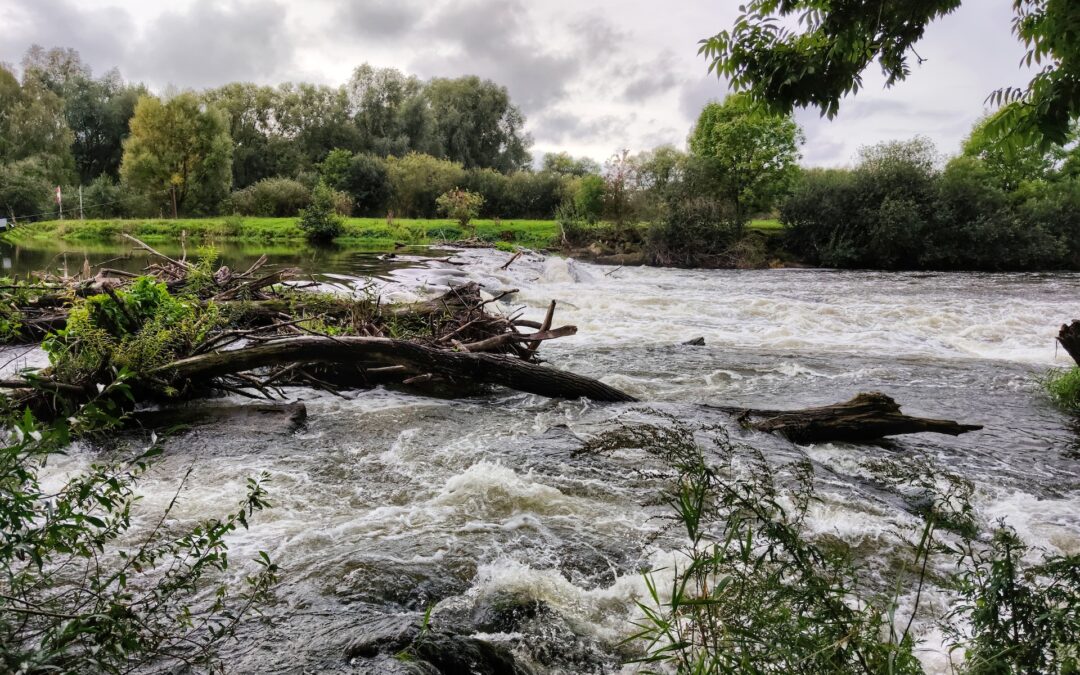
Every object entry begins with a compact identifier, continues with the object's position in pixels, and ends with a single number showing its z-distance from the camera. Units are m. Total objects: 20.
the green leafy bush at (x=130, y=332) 5.85
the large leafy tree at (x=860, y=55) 4.52
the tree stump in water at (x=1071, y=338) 8.27
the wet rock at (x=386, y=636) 3.00
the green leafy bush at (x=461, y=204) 43.78
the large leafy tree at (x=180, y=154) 48.44
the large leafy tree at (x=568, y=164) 78.81
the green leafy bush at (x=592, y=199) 39.75
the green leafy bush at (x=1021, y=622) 1.90
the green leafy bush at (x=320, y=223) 39.81
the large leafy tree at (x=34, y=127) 48.50
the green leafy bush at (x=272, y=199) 52.06
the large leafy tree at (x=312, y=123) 67.19
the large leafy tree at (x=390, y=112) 67.50
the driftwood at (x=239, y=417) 6.42
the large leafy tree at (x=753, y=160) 37.09
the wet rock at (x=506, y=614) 3.34
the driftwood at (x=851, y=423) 6.43
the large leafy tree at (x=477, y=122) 71.56
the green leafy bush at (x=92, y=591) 1.91
